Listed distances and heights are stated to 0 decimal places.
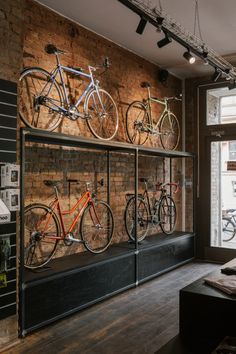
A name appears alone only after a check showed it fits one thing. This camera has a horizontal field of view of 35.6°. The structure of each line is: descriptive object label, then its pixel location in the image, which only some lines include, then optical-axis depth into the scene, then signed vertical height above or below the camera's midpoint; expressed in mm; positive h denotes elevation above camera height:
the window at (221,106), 6691 +1325
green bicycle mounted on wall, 5841 +912
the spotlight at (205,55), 4621 +1532
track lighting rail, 3500 +1599
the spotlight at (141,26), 3594 +1479
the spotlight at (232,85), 5714 +1438
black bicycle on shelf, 5680 -593
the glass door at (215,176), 6793 +13
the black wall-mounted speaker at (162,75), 6570 +1813
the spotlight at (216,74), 5204 +1458
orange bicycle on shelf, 4043 -619
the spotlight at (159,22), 3666 +1551
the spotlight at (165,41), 3959 +1458
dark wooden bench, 2645 -1079
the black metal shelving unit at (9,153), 3221 +199
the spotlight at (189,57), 4464 +1455
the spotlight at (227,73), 5364 +1525
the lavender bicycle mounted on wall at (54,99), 4055 +933
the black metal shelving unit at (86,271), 3525 -1134
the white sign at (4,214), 3056 -322
